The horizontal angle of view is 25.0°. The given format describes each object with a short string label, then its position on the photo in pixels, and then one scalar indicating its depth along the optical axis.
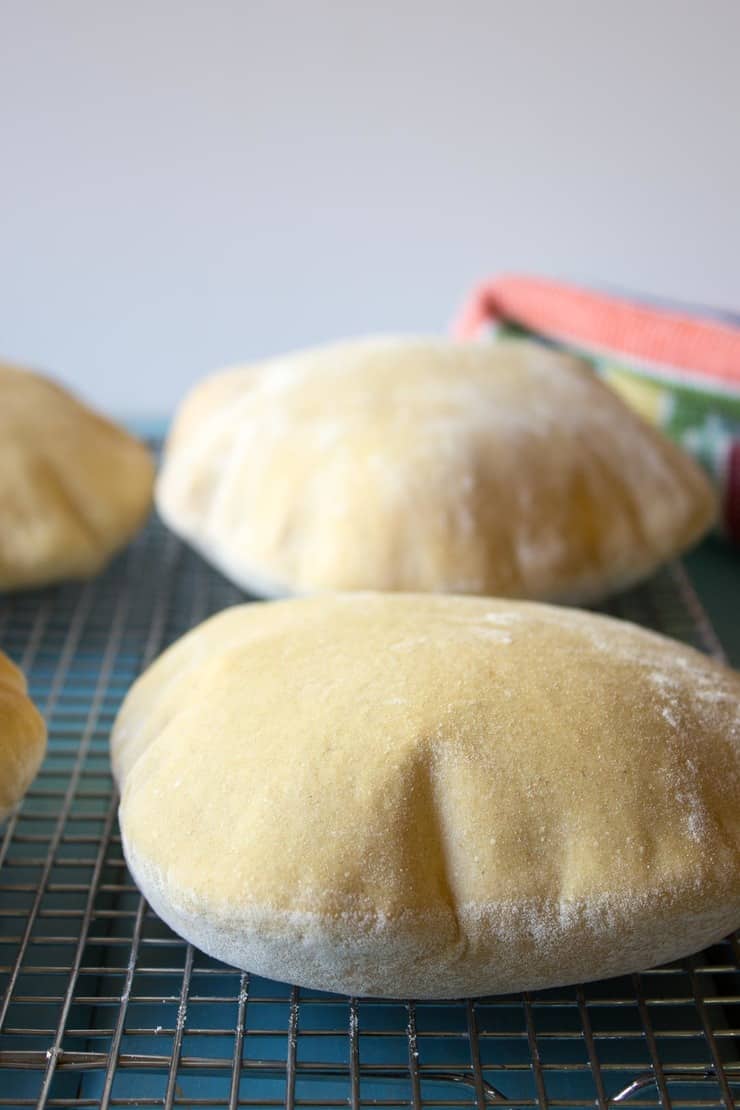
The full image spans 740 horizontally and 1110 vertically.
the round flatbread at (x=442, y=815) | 0.33
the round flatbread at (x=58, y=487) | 0.48
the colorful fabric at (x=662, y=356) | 0.56
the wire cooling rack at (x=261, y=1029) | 0.33
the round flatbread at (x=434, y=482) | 0.45
